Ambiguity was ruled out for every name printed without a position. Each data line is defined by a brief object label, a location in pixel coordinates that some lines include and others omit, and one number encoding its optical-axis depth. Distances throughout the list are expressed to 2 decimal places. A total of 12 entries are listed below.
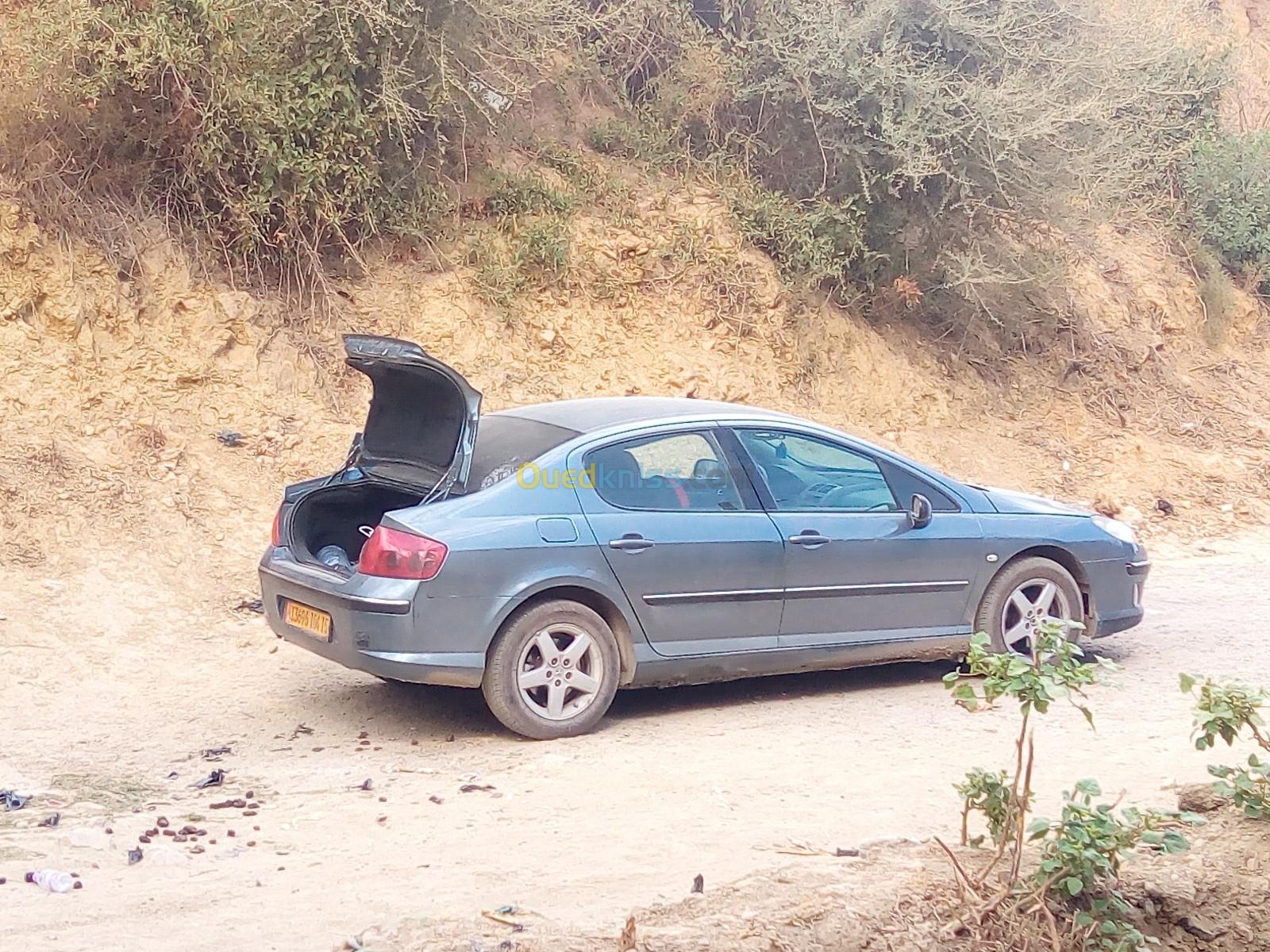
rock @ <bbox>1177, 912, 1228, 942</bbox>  4.11
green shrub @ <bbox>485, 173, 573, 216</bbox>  12.74
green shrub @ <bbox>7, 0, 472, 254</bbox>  10.32
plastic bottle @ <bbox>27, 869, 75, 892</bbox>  4.44
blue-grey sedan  6.18
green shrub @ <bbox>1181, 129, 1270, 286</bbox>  18.69
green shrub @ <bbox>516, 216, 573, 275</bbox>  12.39
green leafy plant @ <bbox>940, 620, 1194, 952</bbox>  3.74
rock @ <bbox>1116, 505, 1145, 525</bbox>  12.81
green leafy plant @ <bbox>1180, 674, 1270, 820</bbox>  3.95
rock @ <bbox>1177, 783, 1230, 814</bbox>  4.75
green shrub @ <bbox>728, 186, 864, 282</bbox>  13.66
